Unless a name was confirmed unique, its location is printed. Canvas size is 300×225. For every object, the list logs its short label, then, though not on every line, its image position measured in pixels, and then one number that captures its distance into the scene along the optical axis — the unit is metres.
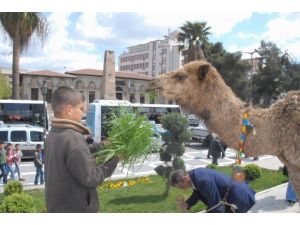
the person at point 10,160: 8.56
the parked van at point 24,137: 11.93
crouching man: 2.81
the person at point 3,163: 8.31
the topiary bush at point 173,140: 6.57
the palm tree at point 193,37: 22.10
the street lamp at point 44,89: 11.79
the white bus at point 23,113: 15.39
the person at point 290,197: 5.38
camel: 1.97
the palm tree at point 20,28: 12.86
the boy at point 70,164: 1.58
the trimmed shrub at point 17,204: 4.52
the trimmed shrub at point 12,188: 5.89
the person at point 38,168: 8.33
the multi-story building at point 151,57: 68.01
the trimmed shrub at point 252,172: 7.83
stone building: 33.70
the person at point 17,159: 8.76
